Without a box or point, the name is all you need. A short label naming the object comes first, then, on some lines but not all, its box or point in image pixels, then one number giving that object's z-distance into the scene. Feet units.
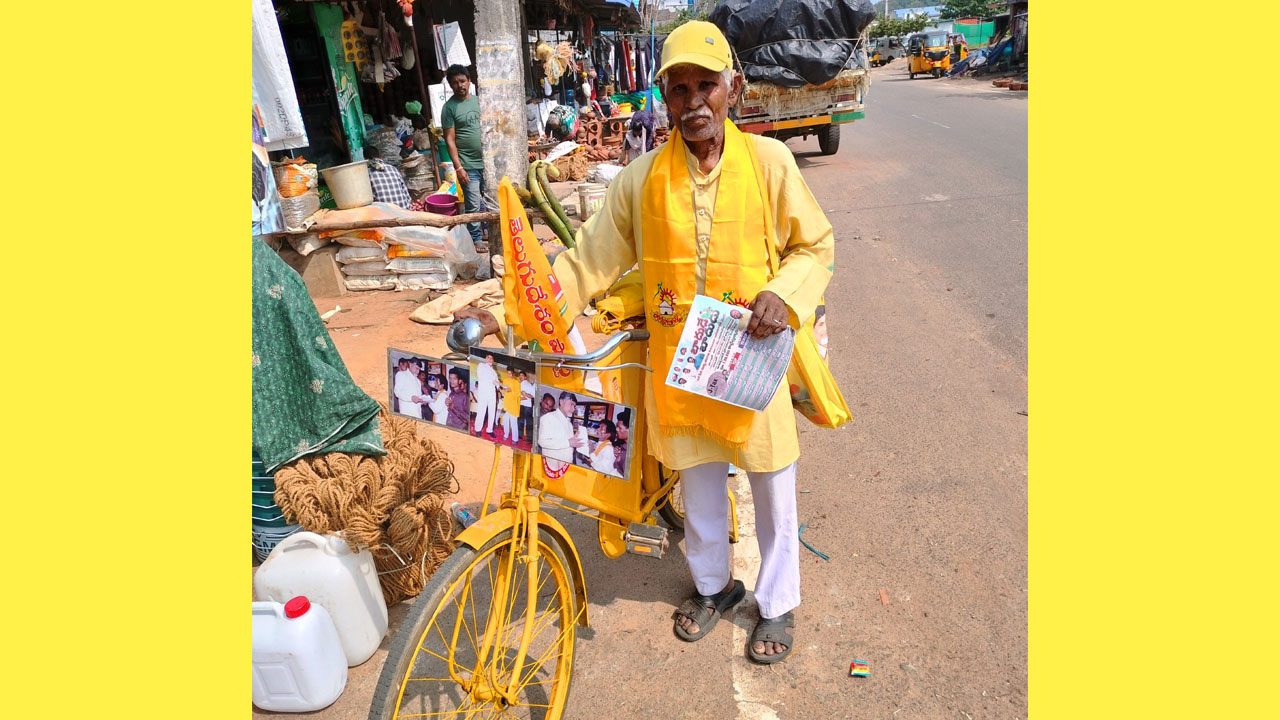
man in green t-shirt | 25.54
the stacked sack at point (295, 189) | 21.58
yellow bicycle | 6.34
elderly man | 7.08
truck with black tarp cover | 35.65
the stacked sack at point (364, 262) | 22.25
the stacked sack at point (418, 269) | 22.50
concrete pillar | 20.34
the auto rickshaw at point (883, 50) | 144.92
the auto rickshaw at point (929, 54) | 107.04
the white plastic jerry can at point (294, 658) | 7.66
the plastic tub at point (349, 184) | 23.67
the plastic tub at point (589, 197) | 24.13
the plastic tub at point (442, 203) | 26.48
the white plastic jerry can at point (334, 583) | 8.16
